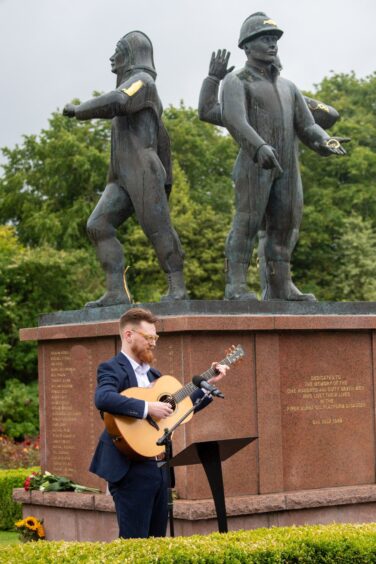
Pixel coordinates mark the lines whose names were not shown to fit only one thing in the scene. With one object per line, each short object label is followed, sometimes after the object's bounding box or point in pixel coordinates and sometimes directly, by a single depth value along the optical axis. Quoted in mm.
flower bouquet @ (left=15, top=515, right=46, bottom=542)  11695
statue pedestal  10281
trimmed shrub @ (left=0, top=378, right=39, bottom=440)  23806
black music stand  7562
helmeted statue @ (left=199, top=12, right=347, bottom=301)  11422
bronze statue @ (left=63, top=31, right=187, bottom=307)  11477
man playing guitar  7191
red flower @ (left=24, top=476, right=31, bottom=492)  11973
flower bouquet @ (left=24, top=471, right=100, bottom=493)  11535
